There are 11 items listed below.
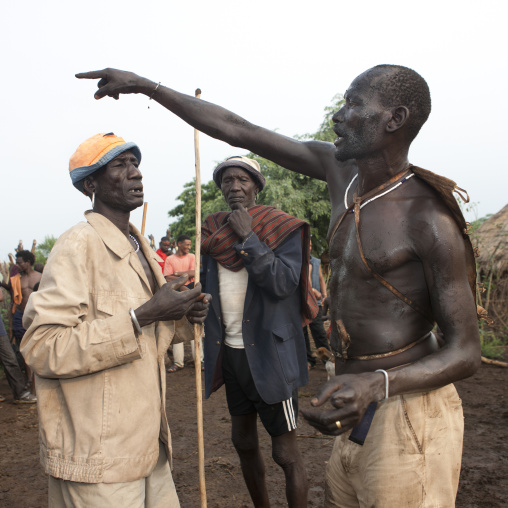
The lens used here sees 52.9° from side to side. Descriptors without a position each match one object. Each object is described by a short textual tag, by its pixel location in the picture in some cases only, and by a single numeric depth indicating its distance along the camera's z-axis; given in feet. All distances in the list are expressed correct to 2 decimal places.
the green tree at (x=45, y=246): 68.21
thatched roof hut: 32.68
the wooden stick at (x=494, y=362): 25.09
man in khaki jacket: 6.70
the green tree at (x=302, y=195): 57.93
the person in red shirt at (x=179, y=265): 26.03
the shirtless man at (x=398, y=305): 5.58
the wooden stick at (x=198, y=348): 7.67
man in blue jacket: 10.10
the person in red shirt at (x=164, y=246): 35.27
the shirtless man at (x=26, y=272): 24.69
